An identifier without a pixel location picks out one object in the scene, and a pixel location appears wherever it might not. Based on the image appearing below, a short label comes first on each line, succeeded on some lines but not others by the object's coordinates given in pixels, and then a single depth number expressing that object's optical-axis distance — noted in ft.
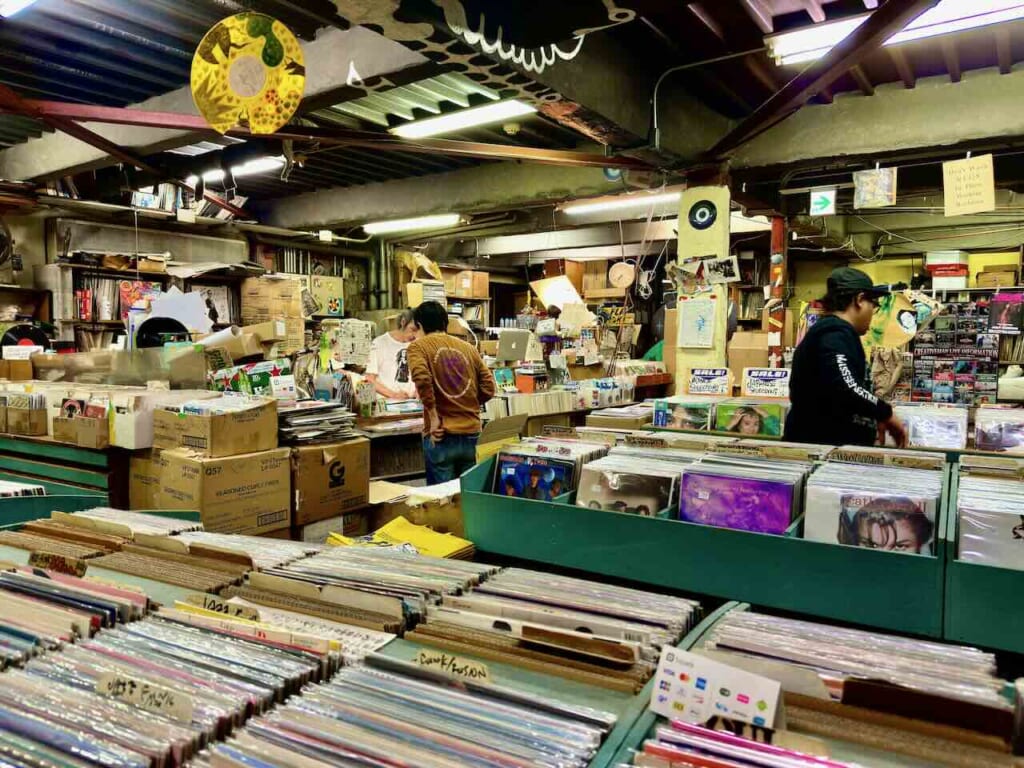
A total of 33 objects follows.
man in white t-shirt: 18.43
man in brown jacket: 12.90
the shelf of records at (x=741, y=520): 4.81
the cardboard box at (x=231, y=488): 9.39
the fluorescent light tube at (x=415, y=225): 27.27
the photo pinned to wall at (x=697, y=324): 17.48
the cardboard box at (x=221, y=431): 9.56
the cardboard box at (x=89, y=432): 10.55
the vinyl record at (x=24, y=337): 19.88
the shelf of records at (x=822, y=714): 2.50
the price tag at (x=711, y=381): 13.32
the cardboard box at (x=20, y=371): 15.81
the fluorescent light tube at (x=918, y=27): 11.53
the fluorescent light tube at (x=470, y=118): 16.07
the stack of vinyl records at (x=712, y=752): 2.41
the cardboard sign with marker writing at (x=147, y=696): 2.90
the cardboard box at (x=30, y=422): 12.25
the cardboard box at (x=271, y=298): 27.68
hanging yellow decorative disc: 8.17
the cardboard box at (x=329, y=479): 10.59
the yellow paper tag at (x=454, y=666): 3.18
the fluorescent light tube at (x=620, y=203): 24.48
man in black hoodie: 8.76
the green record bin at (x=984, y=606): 4.33
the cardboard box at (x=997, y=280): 29.73
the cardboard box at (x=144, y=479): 10.30
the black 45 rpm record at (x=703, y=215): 17.67
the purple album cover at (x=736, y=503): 5.66
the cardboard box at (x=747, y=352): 21.94
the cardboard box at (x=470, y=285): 34.47
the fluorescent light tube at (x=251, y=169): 21.58
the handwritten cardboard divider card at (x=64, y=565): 4.77
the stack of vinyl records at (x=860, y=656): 2.94
